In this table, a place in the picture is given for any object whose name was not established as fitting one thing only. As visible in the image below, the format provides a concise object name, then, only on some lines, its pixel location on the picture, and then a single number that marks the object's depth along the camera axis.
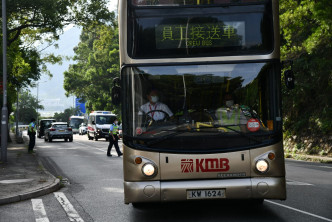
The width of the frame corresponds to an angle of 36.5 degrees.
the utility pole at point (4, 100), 17.33
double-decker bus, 6.96
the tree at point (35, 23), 24.02
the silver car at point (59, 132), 42.44
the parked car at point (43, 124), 57.75
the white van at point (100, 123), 43.03
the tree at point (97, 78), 55.72
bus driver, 7.10
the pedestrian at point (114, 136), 22.27
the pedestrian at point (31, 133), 24.30
